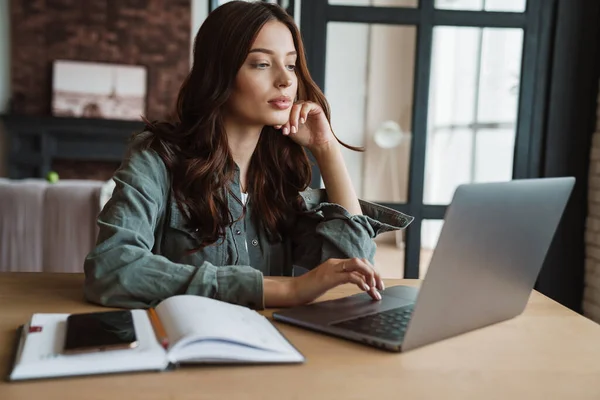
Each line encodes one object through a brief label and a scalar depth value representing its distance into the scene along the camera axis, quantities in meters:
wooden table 0.66
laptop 0.75
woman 1.04
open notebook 0.68
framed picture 6.03
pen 0.75
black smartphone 0.71
